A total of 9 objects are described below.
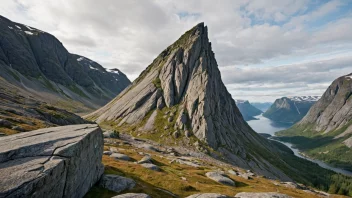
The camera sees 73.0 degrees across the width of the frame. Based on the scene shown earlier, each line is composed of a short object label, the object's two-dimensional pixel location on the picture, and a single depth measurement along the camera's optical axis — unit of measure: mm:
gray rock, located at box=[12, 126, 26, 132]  64294
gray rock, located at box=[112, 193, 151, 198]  29031
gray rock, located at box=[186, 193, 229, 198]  31728
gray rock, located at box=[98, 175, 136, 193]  38344
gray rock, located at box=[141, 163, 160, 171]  57688
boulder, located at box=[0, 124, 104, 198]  23562
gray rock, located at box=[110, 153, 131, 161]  65706
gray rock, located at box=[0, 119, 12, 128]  65500
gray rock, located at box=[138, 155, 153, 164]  63788
